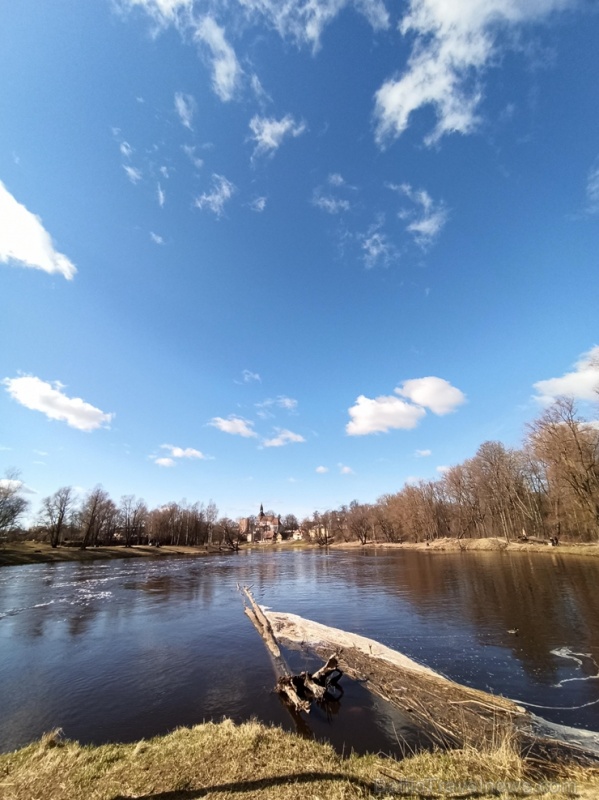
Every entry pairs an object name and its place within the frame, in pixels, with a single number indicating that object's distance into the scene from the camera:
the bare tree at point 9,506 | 75.38
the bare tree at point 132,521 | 120.34
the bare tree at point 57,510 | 95.32
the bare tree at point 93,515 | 96.95
